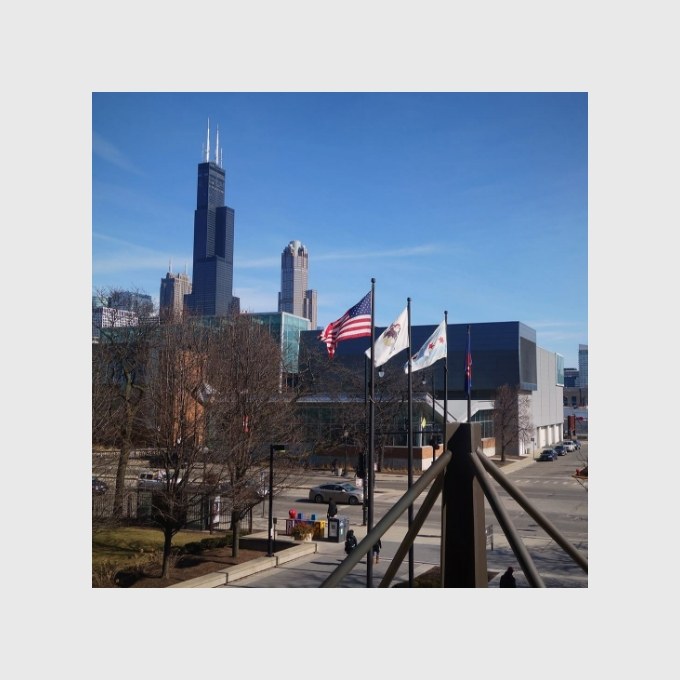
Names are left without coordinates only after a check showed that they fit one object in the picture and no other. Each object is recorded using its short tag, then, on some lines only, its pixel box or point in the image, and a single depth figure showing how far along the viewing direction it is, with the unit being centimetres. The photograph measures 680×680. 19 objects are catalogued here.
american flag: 1506
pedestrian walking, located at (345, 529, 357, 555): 2035
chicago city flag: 1617
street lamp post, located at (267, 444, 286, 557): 1945
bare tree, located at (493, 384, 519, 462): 5466
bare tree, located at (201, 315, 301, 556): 1900
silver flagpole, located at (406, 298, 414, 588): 1528
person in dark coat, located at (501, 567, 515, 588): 1518
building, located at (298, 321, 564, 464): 4509
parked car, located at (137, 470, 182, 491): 1692
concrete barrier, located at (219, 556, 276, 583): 1784
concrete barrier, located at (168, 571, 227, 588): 1639
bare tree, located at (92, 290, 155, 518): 1814
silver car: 3419
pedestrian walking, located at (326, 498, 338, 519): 2625
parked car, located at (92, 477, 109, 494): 1759
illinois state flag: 1475
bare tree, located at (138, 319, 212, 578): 1641
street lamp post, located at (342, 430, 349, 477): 4525
